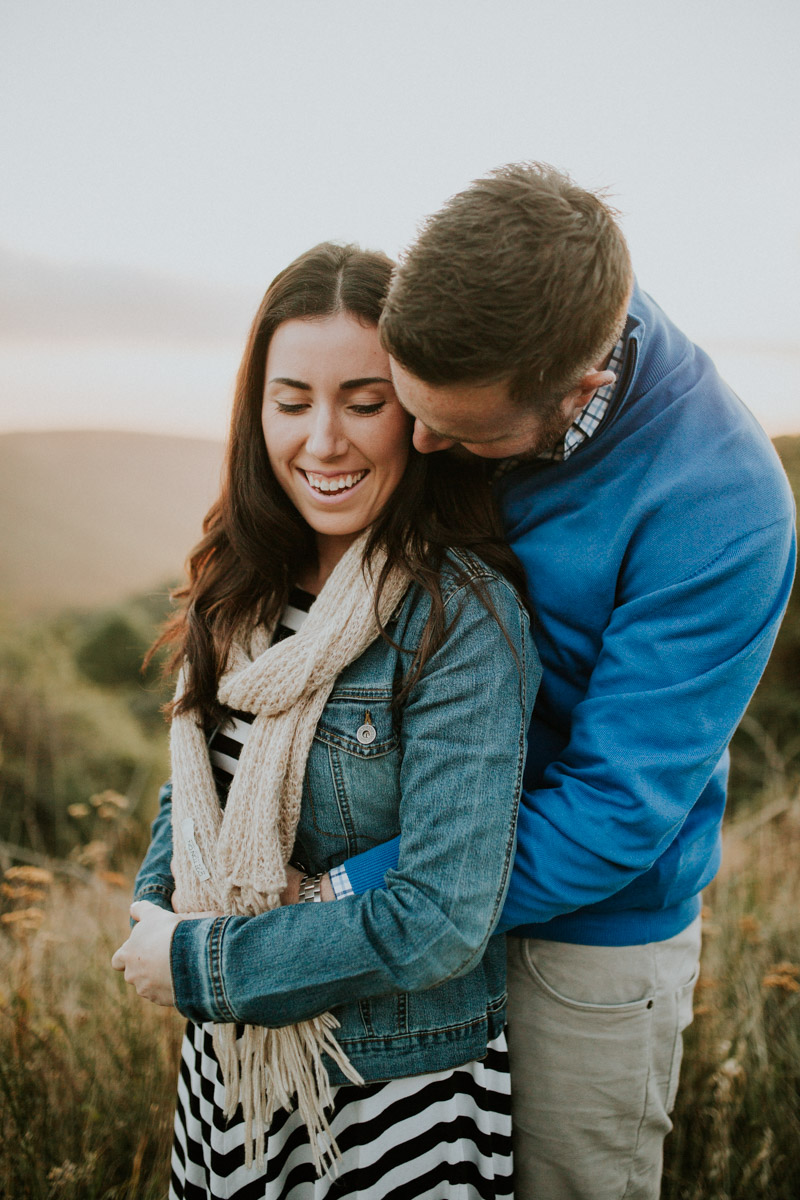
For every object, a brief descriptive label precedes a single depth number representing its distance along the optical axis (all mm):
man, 1295
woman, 1291
